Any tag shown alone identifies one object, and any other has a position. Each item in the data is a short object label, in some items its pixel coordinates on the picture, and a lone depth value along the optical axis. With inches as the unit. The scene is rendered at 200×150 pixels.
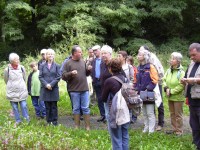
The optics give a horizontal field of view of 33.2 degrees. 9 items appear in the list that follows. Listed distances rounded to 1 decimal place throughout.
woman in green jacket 284.4
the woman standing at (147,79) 283.0
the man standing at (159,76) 292.3
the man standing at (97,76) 341.7
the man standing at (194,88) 232.2
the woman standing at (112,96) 222.1
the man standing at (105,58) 265.4
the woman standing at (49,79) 315.3
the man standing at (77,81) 299.1
